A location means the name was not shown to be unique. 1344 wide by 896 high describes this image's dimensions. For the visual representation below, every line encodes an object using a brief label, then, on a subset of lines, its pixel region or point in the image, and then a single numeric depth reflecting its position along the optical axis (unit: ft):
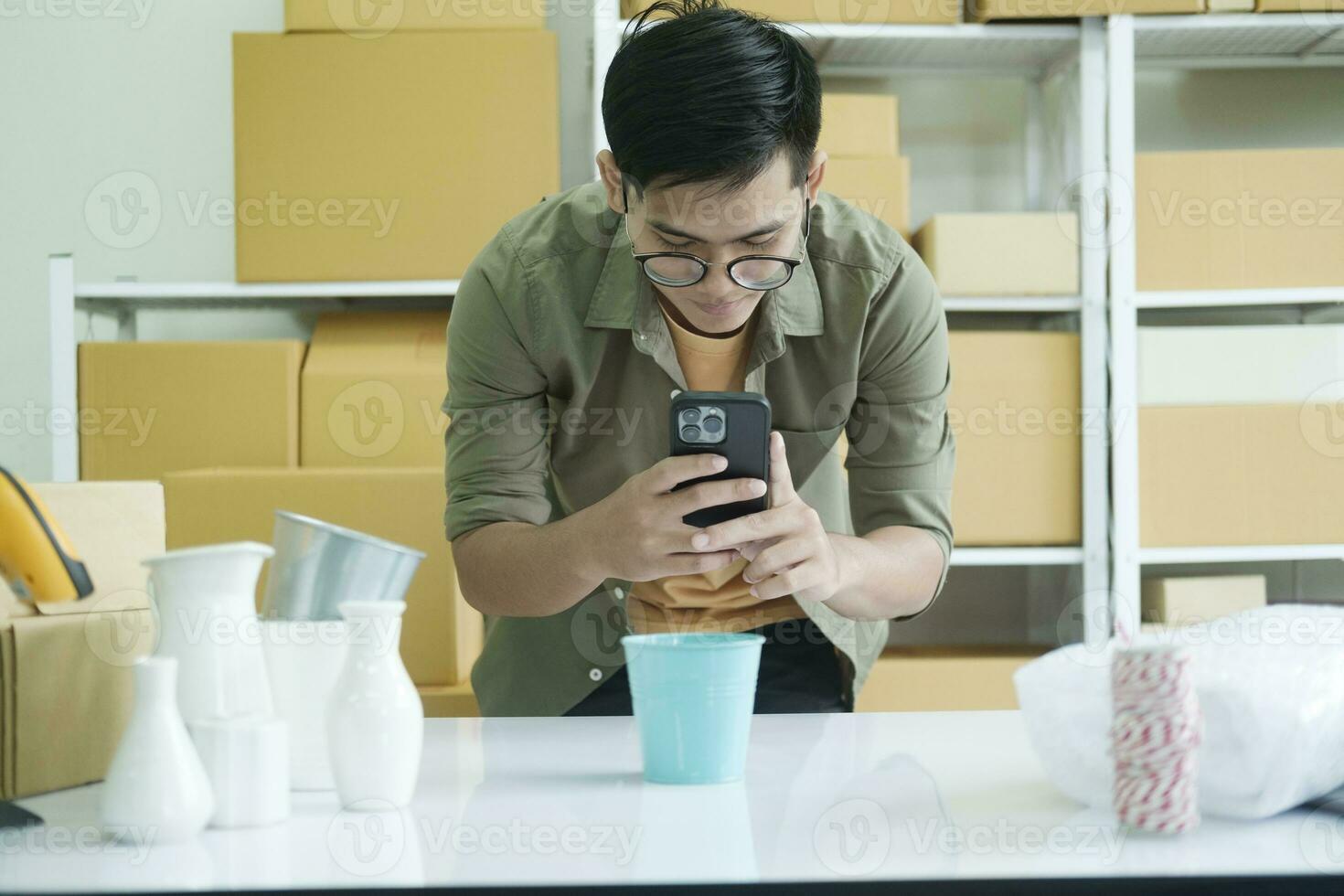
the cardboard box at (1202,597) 6.88
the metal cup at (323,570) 2.43
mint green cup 2.48
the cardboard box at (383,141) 6.36
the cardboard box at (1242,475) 6.64
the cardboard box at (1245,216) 6.71
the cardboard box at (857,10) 6.48
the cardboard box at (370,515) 5.90
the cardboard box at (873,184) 6.61
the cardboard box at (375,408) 6.41
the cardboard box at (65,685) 2.72
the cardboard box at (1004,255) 6.70
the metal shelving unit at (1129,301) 6.66
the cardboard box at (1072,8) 6.51
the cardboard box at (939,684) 6.56
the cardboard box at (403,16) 6.35
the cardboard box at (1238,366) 6.66
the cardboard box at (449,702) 5.68
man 3.56
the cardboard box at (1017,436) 6.69
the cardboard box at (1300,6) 6.63
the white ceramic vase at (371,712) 2.27
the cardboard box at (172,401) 6.42
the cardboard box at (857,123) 6.67
